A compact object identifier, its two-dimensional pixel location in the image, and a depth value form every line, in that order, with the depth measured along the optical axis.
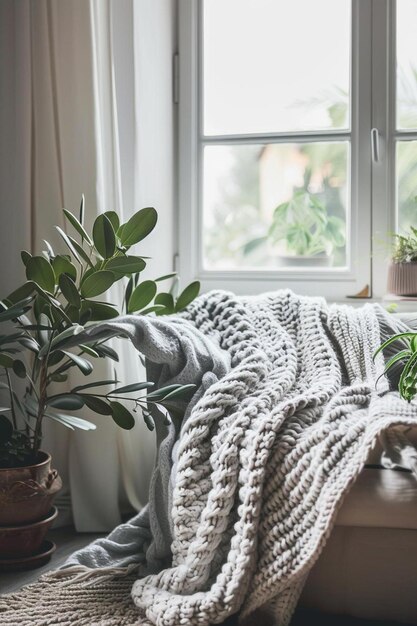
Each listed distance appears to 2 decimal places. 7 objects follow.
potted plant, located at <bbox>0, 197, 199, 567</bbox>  1.95
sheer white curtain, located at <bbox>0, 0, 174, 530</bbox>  2.38
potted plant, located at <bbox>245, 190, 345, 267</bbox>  2.80
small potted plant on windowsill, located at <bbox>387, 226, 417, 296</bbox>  2.54
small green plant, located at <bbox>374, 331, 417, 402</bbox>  1.79
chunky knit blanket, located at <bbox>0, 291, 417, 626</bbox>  1.56
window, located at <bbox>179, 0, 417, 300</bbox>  2.71
